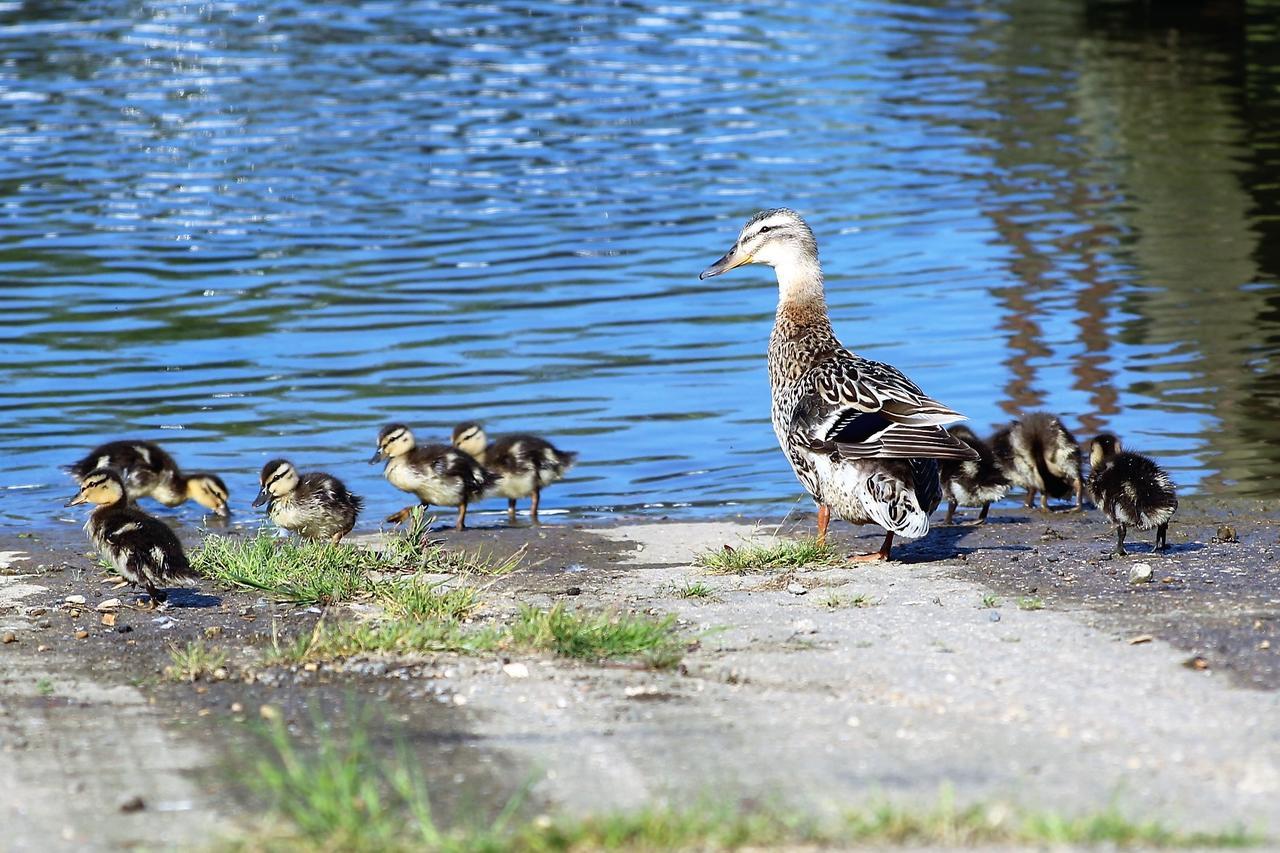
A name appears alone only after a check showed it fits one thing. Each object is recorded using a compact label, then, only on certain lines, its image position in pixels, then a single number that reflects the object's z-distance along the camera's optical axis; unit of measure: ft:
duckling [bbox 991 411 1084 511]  64.28
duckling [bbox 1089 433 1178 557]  52.42
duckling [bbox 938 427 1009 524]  63.05
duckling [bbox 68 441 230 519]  67.36
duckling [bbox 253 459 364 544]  59.26
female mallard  51.29
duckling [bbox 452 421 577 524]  66.33
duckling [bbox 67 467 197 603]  47.44
